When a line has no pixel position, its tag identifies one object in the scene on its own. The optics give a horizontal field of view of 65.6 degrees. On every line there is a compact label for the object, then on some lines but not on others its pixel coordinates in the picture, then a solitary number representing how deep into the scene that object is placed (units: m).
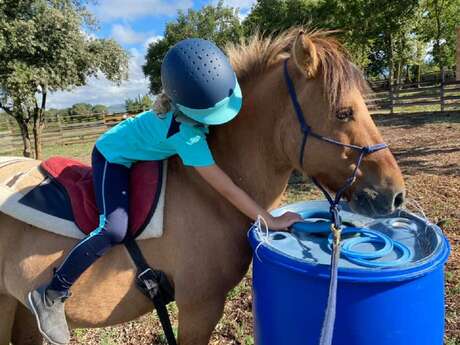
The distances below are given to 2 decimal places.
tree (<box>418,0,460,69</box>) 21.75
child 1.63
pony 1.62
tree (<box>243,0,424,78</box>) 18.75
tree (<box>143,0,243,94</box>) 40.03
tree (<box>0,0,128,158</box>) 9.74
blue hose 1.32
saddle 1.82
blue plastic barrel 1.27
